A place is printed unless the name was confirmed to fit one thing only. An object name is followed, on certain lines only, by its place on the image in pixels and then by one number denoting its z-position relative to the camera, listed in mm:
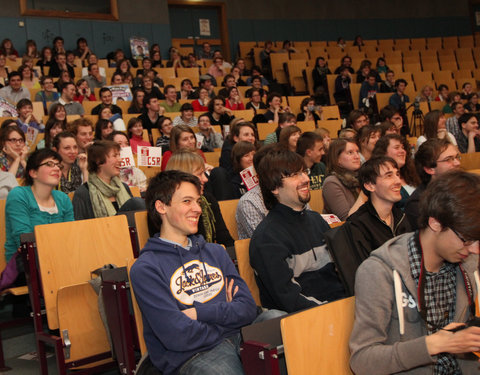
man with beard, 2244
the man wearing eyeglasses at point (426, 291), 1476
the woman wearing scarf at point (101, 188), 3434
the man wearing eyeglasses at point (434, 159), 3276
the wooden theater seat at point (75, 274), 2592
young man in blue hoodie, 1925
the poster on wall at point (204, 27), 12625
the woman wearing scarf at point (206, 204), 3033
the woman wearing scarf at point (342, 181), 3359
